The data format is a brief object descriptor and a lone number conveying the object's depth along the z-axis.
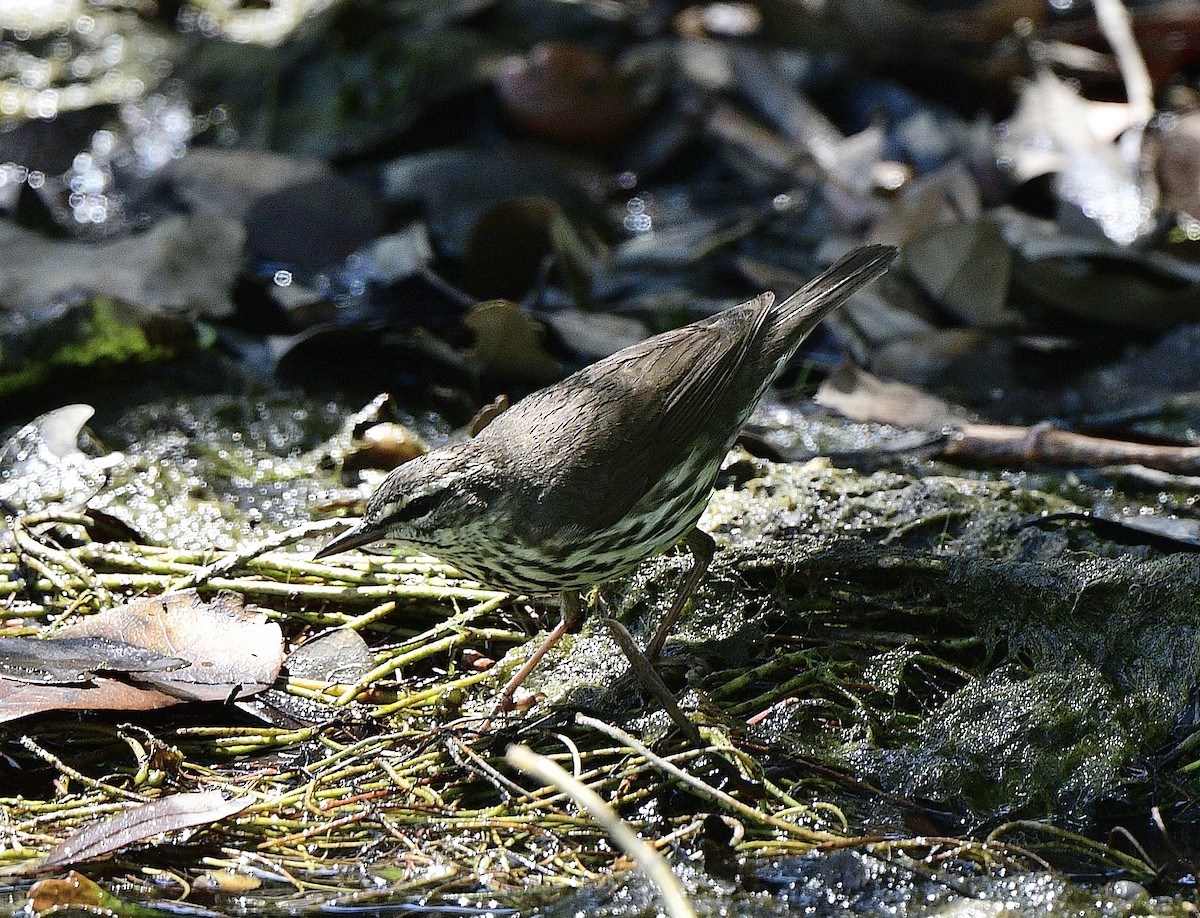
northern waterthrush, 7.90
